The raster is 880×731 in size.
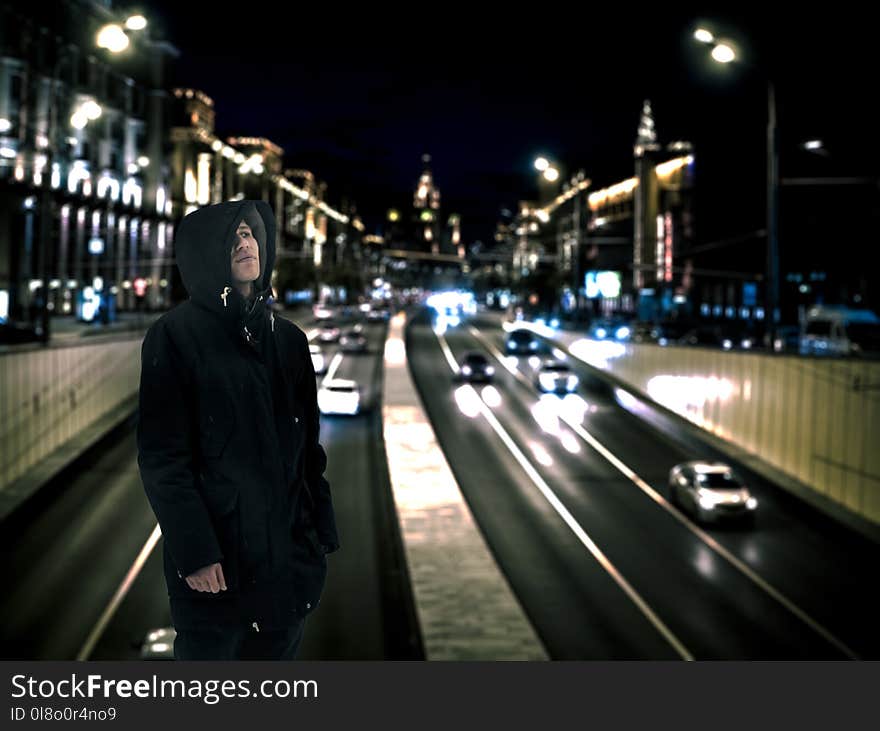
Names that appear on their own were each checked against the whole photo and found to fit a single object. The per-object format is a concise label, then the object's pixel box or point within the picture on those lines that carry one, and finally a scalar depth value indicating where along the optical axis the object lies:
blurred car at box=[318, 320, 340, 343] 85.62
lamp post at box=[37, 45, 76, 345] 32.97
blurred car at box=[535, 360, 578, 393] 60.77
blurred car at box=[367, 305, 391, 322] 117.44
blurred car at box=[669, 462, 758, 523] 33.50
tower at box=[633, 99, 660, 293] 120.81
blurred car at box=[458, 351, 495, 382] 64.69
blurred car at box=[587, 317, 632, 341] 78.26
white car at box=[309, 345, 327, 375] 65.88
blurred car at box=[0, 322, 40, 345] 46.12
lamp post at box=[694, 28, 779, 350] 31.94
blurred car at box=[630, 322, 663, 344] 73.70
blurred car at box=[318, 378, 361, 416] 52.25
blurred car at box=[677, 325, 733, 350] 68.75
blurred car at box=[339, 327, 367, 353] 81.50
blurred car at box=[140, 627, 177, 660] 18.31
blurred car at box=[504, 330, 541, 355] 79.81
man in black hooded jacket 4.05
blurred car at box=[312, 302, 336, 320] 103.44
